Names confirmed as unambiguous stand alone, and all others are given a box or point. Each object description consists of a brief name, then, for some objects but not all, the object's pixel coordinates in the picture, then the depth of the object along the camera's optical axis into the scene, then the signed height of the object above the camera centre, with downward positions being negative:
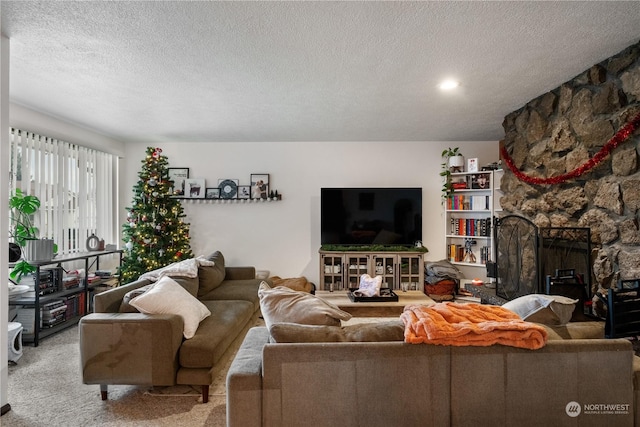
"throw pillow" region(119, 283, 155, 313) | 2.51 -0.62
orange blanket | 1.57 -0.53
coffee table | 4.24 -1.11
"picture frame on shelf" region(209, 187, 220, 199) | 5.61 +0.41
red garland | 2.51 +0.50
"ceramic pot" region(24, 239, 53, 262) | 3.53 -0.34
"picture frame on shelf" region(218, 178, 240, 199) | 5.60 +0.49
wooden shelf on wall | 5.62 +0.28
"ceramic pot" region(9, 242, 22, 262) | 3.43 -0.35
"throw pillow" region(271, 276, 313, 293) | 5.10 -0.99
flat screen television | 5.34 +0.05
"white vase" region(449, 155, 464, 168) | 5.21 +0.87
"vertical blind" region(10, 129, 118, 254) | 3.90 +0.42
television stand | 5.07 -0.75
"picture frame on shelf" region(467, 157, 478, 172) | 5.05 +0.81
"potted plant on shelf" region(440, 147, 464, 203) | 5.22 +0.82
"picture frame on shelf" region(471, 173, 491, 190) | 4.98 +0.55
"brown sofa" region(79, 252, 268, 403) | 2.31 -0.92
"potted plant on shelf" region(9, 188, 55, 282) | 3.50 -0.23
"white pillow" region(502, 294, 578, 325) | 1.86 -0.51
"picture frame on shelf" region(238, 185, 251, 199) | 5.60 +0.44
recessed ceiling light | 3.10 +1.24
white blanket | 3.29 -0.54
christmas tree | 4.71 -0.12
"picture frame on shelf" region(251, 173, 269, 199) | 5.54 +0.54
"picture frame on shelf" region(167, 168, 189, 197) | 5.61 +0.69
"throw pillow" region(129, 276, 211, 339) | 2.46 -0.64
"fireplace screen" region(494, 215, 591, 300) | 3.04 -0.37
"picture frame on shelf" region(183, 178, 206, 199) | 5.60 +0.49
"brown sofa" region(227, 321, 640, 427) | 1.56 -0.78
